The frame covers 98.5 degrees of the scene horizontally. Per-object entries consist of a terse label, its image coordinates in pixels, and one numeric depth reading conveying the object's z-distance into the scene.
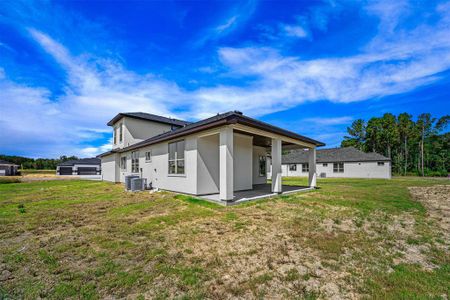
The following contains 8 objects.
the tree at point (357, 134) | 42.78
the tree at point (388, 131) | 38.96
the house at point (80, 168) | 39.28
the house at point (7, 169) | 37.68
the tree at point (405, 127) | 39.06
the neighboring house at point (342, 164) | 26.47
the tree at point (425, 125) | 39.00
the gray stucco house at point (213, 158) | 7.02
